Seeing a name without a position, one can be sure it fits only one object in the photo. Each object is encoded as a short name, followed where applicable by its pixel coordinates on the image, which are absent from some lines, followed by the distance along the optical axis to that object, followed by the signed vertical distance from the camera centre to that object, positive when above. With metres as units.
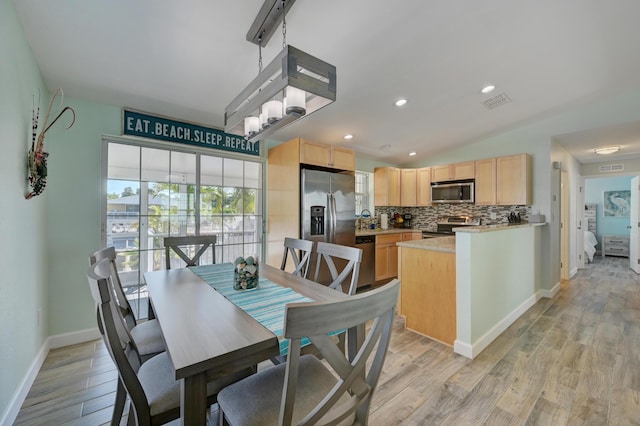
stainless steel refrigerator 3.46 +0.05
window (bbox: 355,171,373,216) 5.22 +0.42
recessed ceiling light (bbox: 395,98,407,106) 3.13 +1.33
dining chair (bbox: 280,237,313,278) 2.23 -0.35
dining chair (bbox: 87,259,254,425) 0.98 -0.75
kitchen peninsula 2.33 -0.74
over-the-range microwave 4.58 +0.37
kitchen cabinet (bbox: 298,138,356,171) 3.46 +0.80
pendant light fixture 1.27 +0.65
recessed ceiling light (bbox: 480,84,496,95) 3.01 +1.44
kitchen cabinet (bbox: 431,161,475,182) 4.61 +0.74
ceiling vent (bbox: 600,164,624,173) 5.17 +0.89
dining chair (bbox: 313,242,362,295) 1.76 -0.32
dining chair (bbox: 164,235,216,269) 2.37 -0.29
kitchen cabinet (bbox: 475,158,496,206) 4.33 +0.50
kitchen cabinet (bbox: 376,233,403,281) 4.42 -0.77
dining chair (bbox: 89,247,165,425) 1.29 -0.77
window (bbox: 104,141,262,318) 2.76 +0.07
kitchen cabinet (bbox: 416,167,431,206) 5.19 +0.52
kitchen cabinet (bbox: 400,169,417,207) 5.36 +0.49
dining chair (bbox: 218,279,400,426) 0.73 -0.60
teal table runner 1.16 -0.49
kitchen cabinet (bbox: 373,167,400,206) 5.19 +0.51
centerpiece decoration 1.62 -0.38
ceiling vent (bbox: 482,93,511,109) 3.25 +1.42
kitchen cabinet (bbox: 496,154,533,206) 3.99 +0.50
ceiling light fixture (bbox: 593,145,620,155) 4.24 +1.03
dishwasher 4.11 -0.77
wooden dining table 0.88 -0.49
